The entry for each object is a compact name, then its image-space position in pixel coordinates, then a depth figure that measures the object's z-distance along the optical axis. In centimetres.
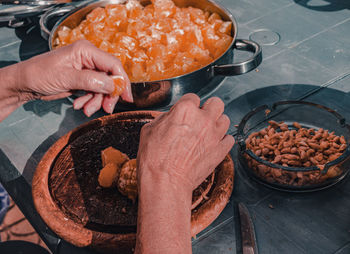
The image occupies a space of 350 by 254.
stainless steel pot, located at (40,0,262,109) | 73
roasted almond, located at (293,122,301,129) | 75
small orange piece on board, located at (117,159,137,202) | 64
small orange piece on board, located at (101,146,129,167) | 67
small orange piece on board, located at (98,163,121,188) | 66
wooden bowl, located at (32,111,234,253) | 63
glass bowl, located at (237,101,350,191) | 65
